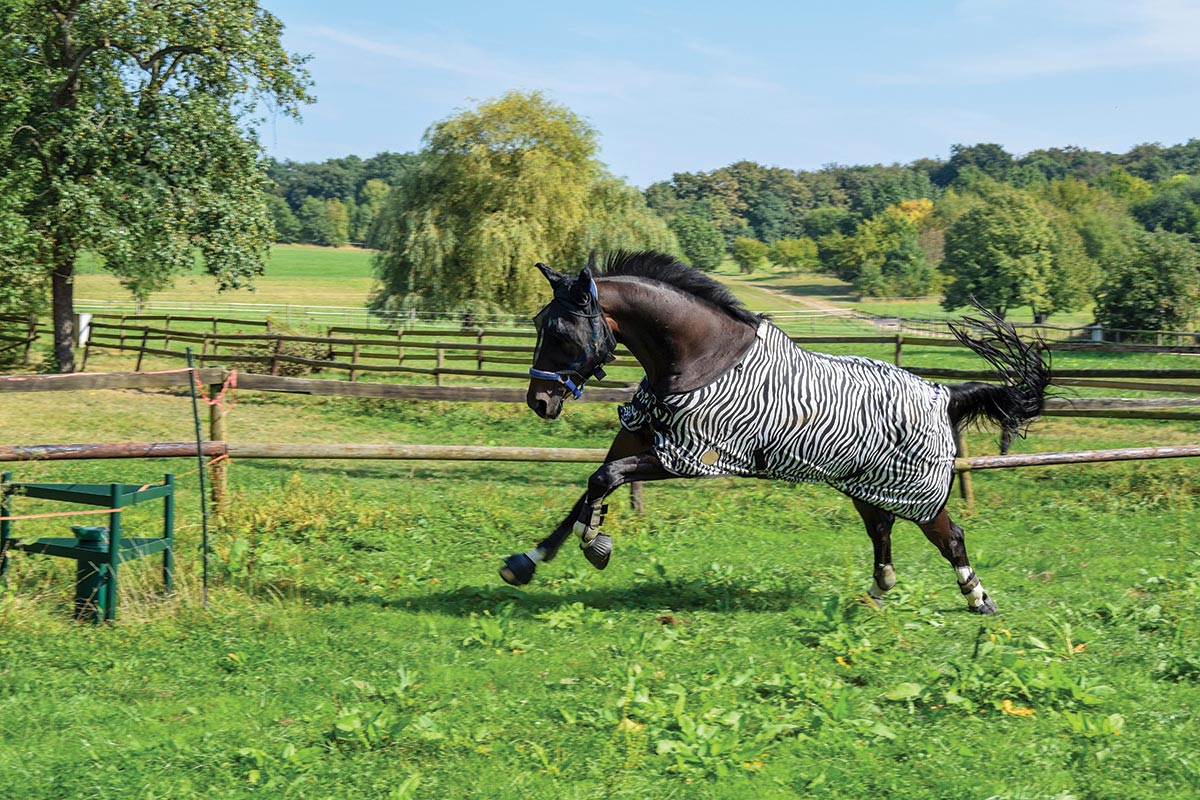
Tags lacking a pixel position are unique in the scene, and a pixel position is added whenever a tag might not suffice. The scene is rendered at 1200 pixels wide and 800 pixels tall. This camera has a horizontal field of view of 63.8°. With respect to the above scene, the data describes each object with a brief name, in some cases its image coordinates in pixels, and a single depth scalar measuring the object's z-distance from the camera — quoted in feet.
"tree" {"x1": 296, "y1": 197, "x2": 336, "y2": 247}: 376.07
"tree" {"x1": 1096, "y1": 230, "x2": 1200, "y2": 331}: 116.06
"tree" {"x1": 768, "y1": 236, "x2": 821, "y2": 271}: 355.97
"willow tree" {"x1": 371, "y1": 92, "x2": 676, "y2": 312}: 95.20
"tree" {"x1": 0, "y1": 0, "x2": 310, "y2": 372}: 61.31
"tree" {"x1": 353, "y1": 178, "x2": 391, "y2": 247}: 379.33
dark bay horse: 17.81
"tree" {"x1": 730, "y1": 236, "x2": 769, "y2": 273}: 362.94
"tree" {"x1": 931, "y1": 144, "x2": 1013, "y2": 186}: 524.52
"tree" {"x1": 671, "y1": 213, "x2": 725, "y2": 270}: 309.83
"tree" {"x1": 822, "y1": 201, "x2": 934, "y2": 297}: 278.67
